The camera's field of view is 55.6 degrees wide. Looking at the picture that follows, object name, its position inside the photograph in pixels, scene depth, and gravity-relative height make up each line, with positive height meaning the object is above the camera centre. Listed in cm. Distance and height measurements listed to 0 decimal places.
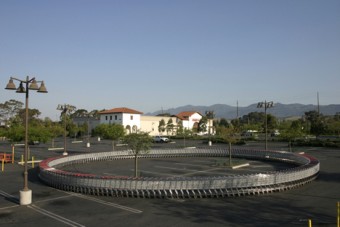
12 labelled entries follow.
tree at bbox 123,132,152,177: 2138 -90
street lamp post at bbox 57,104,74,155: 4533 +307
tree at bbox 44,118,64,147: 5091 -18
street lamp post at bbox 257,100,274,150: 3801 +279
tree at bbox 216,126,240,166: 3041 -59
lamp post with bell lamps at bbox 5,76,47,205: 1541 +193
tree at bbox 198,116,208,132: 9048 +111
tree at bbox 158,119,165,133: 8625 +86
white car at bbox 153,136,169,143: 6347 -232
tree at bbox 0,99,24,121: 9962 +657
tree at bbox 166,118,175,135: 7966 +29
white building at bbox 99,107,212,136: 7888 +233
